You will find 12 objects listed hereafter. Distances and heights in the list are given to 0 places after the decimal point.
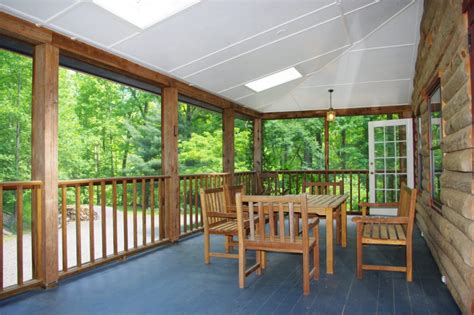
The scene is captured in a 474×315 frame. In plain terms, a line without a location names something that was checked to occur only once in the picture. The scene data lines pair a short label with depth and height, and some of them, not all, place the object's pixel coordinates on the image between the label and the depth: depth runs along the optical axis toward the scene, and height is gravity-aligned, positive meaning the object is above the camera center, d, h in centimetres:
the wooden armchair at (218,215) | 403 -60
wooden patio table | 380 -52
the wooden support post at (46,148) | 338 +13
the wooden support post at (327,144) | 858 +34
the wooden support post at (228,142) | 732 +35
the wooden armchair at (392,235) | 348 -76
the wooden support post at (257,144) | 893 +37
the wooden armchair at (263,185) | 808 -56
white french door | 743 -2
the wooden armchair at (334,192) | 527 -61
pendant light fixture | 731 +85
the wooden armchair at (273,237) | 307 -67
